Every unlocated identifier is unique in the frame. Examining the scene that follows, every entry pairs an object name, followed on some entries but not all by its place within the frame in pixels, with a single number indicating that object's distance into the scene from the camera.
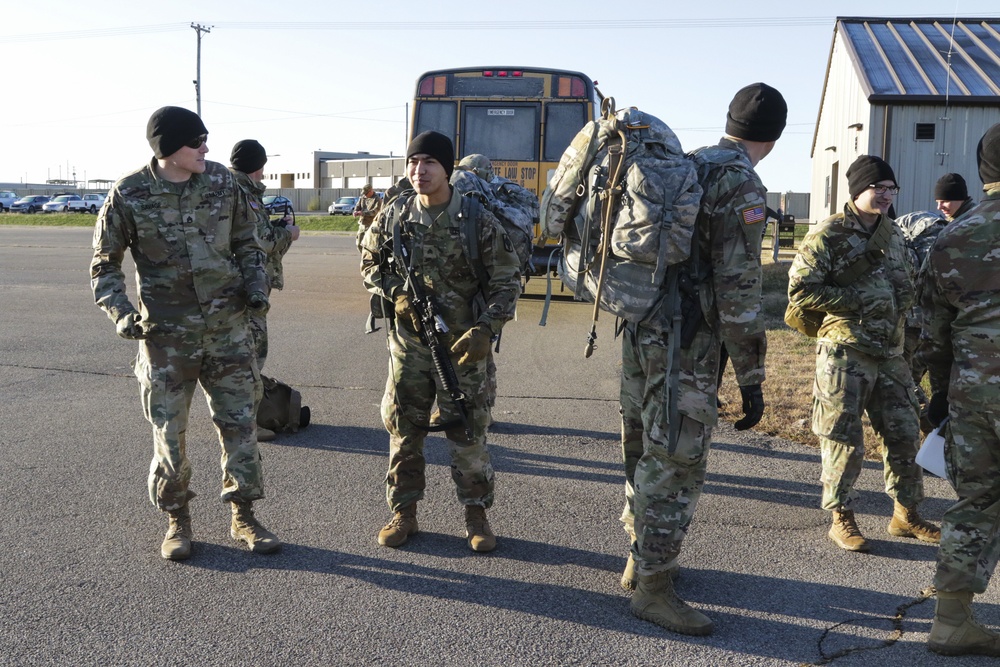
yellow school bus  12.93
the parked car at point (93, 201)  58.46
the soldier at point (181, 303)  4.25
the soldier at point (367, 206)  6.50
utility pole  50.69
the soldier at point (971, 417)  3.41
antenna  15.26
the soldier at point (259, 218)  6.18
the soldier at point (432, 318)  4.35
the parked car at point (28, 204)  58.47
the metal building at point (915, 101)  15.41
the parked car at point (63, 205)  58.25
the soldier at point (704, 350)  3.49
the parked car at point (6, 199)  58.94
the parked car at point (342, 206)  57.94
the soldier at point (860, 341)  4.50
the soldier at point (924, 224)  5.44
